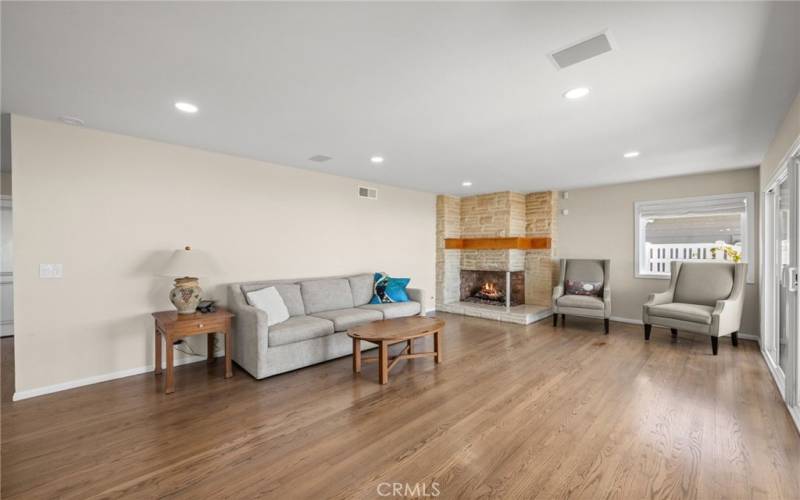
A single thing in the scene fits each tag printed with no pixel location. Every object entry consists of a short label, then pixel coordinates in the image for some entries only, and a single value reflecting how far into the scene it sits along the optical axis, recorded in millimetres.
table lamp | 3273
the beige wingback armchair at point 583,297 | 5101
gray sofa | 3316
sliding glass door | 2617
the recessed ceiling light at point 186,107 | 2629
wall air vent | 5500
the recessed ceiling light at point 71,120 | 2889
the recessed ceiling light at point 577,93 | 2355
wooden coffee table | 3213
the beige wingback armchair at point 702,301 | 4090
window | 4801
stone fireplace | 6359
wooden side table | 3006
